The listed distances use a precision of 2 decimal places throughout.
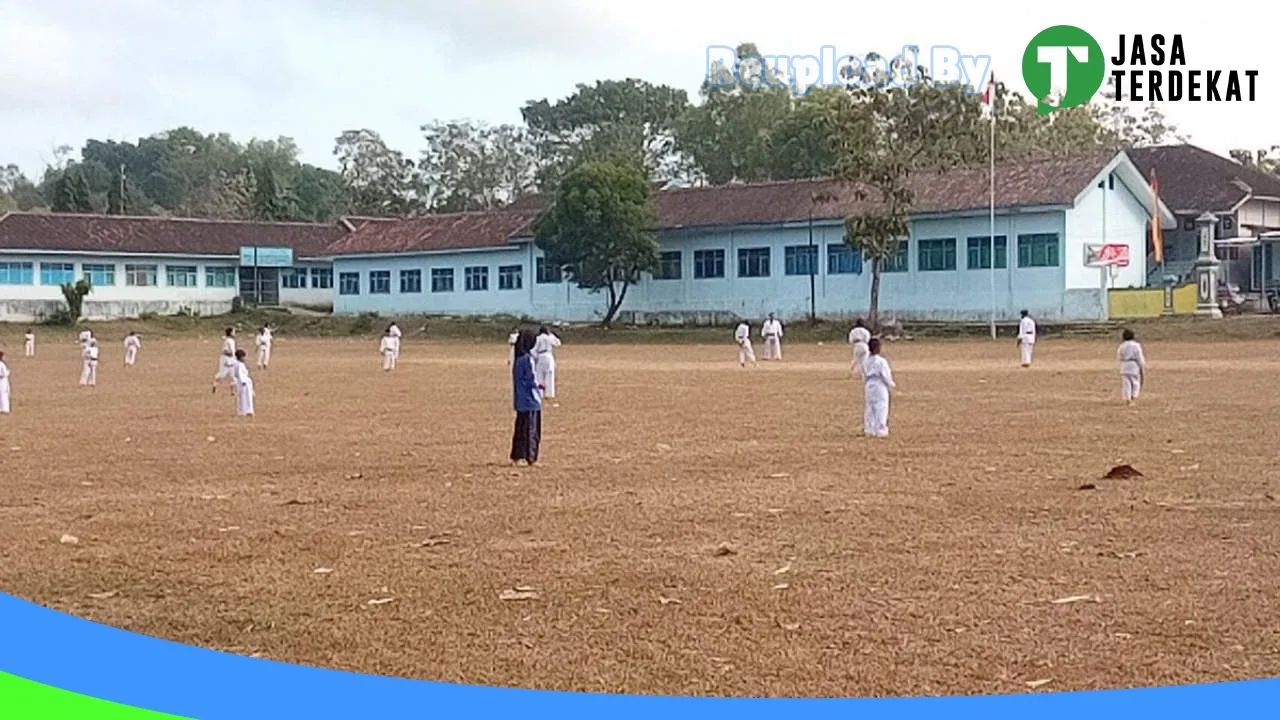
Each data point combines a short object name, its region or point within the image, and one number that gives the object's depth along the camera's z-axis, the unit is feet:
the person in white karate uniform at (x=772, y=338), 123.44
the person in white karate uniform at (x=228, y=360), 70.04
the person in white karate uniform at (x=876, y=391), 54.08
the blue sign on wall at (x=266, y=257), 222.89
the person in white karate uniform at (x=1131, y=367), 67.31
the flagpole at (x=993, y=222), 159.63
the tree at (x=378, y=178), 273.33
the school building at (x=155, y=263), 205.05
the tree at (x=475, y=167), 251.19
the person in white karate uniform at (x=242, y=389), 66.95
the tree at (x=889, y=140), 163.12
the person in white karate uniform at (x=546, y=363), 73.36
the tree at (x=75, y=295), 191.83
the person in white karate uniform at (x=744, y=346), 112.47
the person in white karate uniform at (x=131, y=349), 119.65
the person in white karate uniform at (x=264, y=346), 109.70
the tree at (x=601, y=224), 178.09
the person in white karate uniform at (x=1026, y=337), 101.50
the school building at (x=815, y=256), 160.86
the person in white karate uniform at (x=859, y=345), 89.51
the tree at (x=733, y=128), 207.72
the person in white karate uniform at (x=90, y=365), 90.99
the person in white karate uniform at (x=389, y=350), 109.60
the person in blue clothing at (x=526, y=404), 46.24
